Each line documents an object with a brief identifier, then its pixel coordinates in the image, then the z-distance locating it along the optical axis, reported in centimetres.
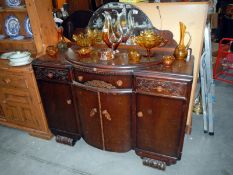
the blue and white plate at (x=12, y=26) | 223
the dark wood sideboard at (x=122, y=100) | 141
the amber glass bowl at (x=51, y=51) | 177
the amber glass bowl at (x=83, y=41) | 178
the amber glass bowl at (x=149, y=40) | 151
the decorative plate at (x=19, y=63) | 187
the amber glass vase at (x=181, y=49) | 154
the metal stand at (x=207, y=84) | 182
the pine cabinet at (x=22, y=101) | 188
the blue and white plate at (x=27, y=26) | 215
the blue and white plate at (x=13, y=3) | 203
